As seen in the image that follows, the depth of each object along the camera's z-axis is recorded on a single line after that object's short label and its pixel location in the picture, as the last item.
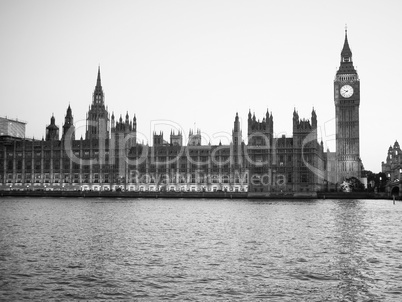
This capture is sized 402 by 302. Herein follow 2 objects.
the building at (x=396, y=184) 129.50
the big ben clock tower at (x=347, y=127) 174.50
